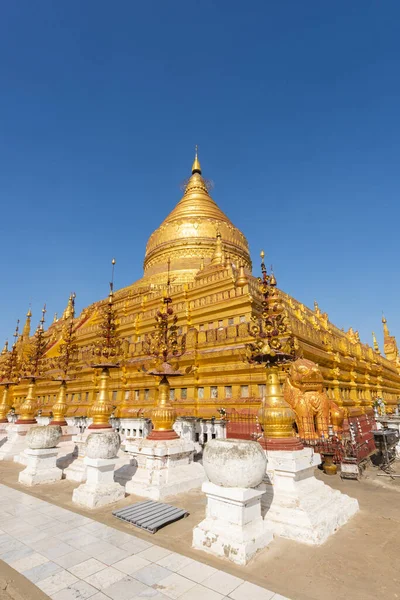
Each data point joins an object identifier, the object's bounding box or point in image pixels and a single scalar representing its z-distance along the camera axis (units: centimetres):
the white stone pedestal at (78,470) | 1026
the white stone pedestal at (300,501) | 570
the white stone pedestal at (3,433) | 1663
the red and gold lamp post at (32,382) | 1562
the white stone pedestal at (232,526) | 496
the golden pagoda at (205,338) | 1922
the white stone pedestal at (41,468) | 993
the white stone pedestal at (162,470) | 838
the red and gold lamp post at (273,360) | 711
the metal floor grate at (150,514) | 618
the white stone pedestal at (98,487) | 769
